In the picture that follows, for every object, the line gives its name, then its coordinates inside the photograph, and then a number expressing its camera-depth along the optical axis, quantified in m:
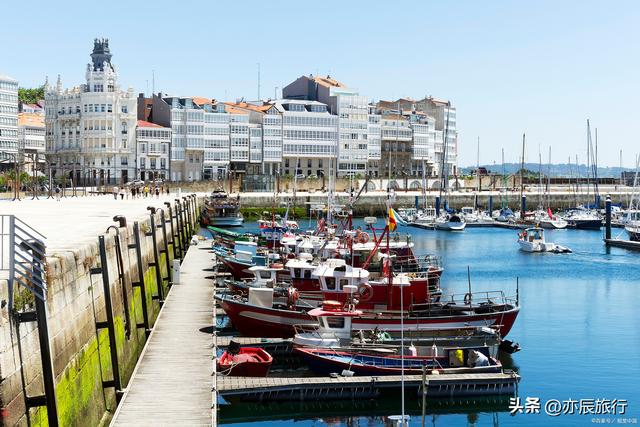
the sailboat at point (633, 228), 94.06
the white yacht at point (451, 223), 113.12
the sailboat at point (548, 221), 116.56
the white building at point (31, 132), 163.50
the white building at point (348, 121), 160.50
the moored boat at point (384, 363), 32.38
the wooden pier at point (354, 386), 30.28
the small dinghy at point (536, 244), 86.25
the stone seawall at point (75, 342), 16.70
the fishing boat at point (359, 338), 33.78
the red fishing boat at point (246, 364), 31.89
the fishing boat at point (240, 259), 52.75
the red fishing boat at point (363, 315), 36.91
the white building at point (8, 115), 153.62
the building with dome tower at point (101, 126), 137.00
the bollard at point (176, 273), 45.84
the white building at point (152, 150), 139.12
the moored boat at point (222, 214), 109.81
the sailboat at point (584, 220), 118.06
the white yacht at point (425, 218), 117.09
